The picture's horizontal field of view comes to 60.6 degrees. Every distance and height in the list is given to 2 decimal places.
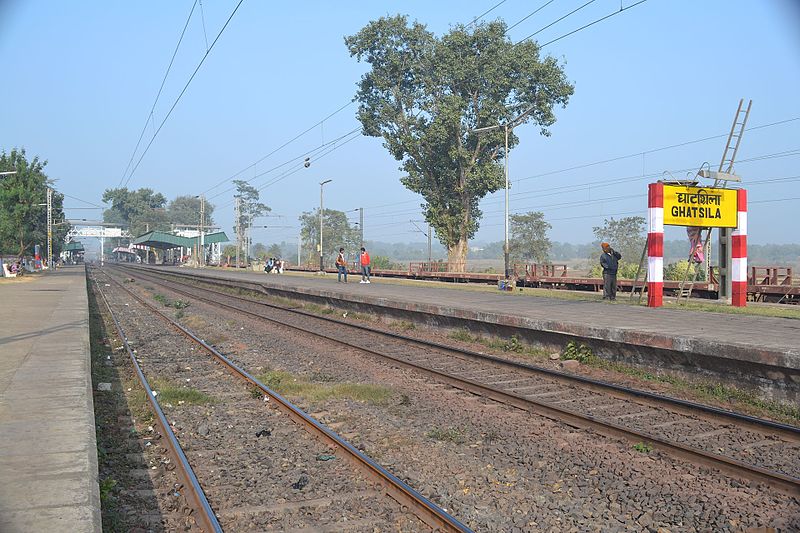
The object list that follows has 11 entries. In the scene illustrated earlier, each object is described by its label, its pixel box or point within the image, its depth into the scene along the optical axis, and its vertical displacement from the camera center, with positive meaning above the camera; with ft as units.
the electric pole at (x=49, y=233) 222.50 +9.82
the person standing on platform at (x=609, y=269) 57.52 -0.45
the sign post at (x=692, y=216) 49.44 +3.57
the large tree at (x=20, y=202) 162.81 +15.15
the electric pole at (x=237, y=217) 242.78 +16.66
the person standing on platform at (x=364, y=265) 103.35 -0.24
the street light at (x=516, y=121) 154.46 +32.42
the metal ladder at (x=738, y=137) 55.52 +10.45
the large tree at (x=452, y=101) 149.59 +36.95
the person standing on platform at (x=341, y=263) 101.81 +0.06
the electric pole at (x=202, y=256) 277.31 +3.03
